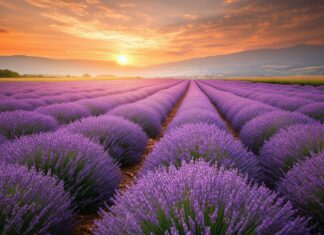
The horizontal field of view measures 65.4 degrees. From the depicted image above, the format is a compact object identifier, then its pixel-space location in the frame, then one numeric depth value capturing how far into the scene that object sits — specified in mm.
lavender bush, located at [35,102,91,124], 6087
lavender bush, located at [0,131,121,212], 2457
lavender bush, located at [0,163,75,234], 1489
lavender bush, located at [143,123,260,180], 2496
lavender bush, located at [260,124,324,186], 2816
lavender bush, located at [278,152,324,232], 1888
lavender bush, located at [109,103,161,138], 6230
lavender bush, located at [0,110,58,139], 4200
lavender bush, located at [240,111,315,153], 4477
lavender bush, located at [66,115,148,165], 4012
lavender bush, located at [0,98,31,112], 7038
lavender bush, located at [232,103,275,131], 6656
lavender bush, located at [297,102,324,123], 6000
